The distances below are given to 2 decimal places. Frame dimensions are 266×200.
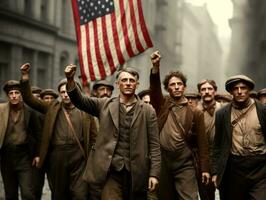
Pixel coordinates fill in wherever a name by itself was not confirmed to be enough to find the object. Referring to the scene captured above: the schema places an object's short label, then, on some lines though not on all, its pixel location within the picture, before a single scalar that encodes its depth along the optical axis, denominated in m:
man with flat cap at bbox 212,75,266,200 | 6.39
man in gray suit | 5.71
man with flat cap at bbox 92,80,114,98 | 8.60
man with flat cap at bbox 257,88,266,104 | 9.97
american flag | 7.30
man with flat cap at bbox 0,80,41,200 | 7.83
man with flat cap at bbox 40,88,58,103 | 9.61
